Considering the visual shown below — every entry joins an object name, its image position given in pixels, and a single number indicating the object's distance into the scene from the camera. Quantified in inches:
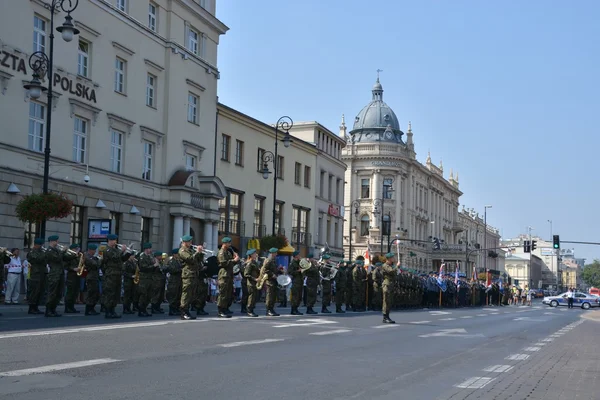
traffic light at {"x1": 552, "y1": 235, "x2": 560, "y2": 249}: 2257.6
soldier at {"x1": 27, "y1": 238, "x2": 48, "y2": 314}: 757.9
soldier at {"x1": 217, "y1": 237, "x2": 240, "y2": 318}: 770.8
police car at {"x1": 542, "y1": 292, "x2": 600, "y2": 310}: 2874.0
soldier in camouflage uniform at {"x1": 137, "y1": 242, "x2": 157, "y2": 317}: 796.0
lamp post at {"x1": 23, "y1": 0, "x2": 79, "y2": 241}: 903.7
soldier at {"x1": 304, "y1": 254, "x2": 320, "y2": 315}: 962.1
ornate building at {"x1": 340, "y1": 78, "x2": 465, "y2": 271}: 3641.7
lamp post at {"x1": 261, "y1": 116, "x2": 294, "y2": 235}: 1505.9
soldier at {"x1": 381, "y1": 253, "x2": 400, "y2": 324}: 794.8
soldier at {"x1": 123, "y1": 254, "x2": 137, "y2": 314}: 828.6
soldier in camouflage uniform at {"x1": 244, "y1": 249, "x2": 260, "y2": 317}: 829.8
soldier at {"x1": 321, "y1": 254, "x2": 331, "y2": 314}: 1035.9
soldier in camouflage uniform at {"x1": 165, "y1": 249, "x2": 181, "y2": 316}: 810.8
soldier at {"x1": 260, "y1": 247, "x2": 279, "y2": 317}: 843.4
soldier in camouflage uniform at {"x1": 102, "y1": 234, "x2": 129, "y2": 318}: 729.6
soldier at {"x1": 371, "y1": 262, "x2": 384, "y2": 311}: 984.3
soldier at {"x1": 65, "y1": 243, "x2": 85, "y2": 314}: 800.3
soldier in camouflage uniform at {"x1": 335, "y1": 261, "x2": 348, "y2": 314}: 1077.8
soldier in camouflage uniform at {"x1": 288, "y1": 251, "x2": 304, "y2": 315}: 920.9
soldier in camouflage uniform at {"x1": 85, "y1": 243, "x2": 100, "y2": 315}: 771.4
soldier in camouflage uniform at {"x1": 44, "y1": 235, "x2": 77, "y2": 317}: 716.7
